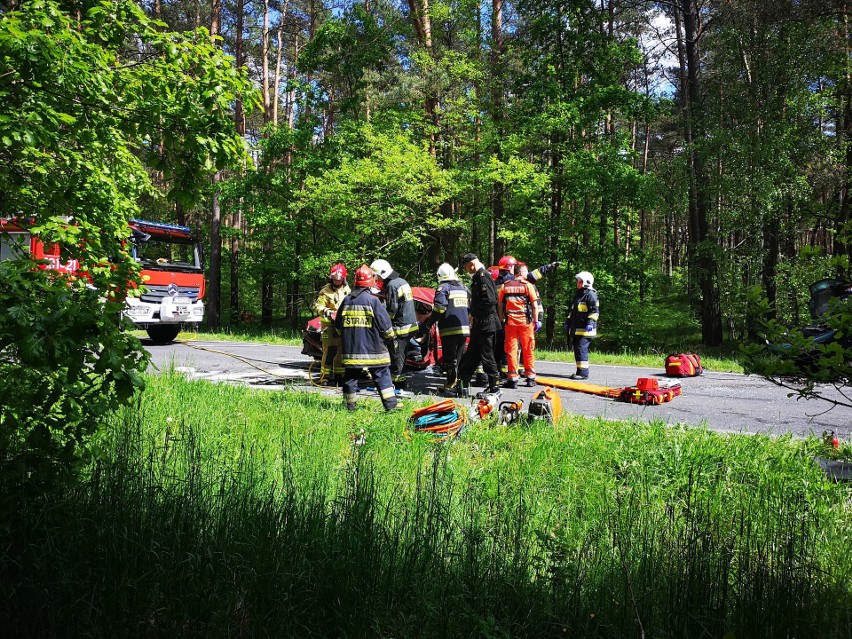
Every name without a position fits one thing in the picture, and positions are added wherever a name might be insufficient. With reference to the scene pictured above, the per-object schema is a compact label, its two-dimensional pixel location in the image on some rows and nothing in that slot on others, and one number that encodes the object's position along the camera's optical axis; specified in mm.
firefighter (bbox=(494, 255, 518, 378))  10426
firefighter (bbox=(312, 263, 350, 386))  9406
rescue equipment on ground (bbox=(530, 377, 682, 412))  8203
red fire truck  15312
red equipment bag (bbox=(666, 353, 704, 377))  11172
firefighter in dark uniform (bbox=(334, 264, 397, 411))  6992
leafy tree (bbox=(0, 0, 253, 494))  2609
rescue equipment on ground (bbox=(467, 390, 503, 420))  6852
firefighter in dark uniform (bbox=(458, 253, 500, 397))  8984
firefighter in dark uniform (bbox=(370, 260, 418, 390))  8922
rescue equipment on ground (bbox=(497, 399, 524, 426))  6648
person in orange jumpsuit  9648
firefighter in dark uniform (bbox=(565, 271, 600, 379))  10625
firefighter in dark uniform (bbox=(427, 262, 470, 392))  8953
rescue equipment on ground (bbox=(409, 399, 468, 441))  5895
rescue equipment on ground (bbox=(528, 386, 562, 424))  6477
